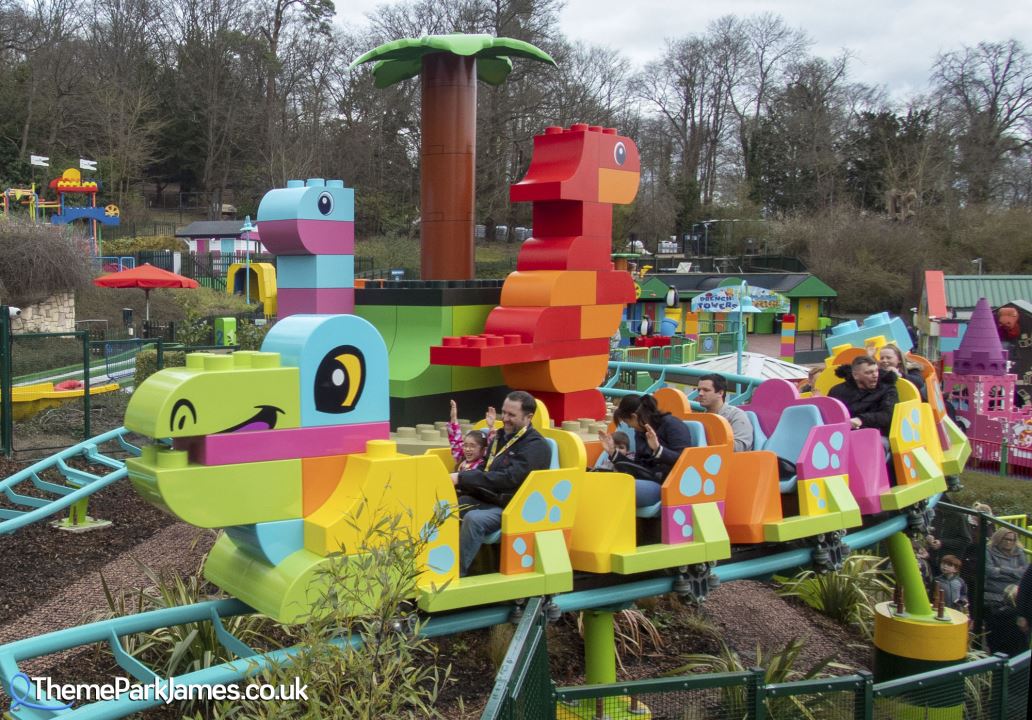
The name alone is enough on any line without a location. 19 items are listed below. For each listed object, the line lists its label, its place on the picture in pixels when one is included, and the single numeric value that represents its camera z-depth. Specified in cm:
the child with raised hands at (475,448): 516
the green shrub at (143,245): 3738
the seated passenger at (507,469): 470
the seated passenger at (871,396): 646
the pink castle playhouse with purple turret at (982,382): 1807
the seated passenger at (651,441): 514
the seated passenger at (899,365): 726
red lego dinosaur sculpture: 738
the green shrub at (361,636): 320
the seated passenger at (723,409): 574
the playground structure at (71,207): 3371
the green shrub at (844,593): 822
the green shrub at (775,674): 400
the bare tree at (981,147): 3731
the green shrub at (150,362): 1205
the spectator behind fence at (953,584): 803
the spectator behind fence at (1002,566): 789
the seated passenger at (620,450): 544
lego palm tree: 845
